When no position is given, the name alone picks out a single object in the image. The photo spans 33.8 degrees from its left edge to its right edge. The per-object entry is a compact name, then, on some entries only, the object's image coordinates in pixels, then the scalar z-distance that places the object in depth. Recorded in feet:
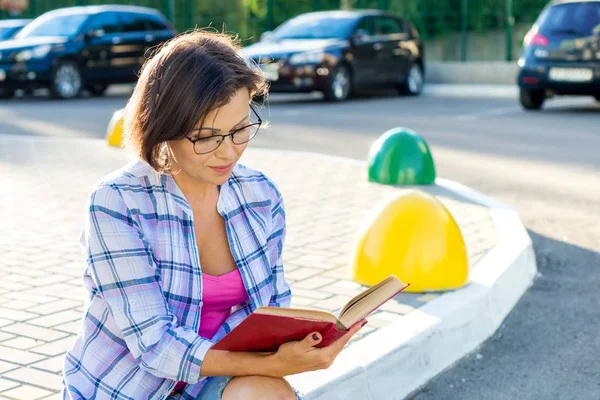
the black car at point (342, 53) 54.03
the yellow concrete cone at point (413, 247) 15.74
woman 7.79
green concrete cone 25.80
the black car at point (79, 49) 60.18
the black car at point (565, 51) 47.52
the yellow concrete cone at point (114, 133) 34.83
